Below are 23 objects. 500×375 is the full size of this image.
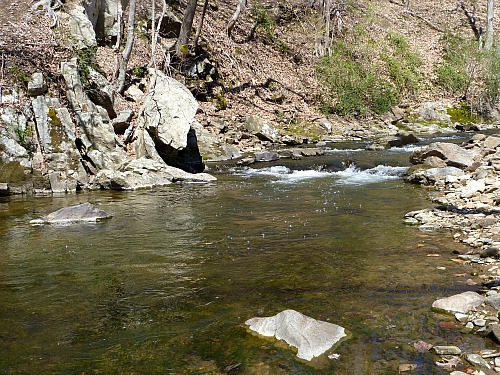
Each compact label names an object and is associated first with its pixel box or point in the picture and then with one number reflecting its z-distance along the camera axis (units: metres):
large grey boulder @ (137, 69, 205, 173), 15.71
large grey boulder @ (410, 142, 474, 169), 14.10
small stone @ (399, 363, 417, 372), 3.89
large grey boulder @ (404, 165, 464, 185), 13.27
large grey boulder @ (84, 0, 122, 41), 21.69
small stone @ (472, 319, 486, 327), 4.54
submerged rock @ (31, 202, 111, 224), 9.93
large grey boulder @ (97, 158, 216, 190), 14.06
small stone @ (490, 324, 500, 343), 4.19
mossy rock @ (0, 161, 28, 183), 13.31
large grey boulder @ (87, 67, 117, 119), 16.03
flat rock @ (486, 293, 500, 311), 4.80
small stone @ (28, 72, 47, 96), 14.33
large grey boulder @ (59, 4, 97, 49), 16.64
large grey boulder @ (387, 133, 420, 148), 21.14
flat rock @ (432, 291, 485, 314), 4.87
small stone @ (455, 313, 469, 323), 4.66
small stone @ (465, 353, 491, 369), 3.85
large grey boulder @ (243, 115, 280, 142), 23.17
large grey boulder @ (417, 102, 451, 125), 29.06
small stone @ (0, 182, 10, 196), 13.05
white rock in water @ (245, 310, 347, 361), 4.27
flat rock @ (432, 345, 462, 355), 4.08
